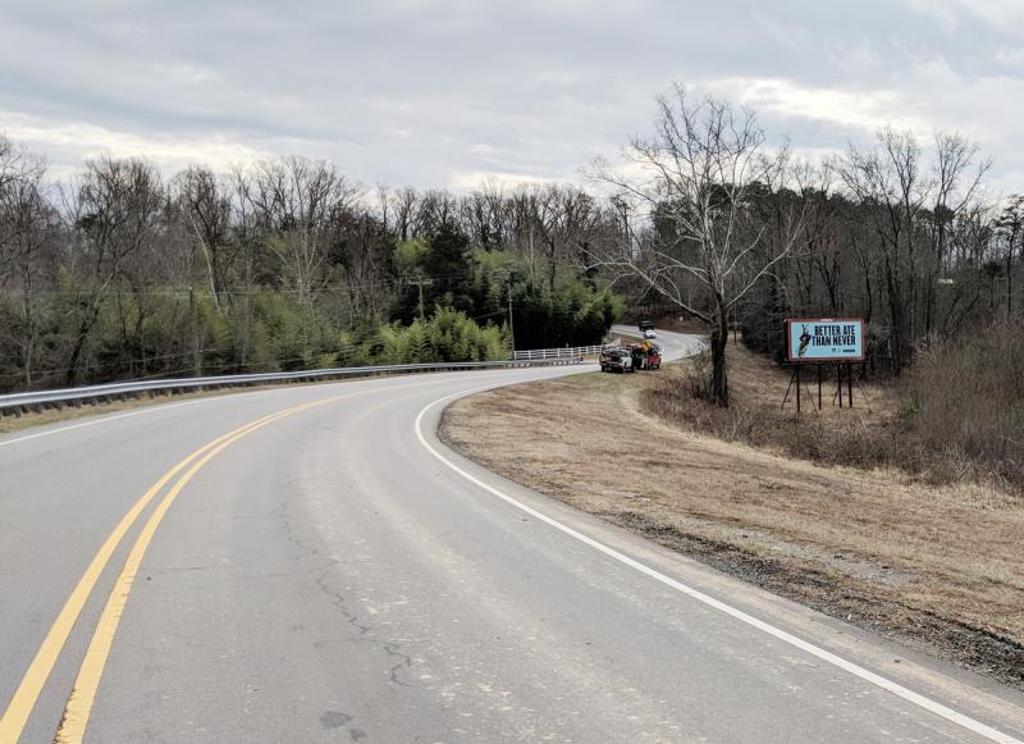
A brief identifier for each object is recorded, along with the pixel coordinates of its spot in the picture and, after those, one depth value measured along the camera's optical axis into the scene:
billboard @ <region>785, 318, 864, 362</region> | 40.59
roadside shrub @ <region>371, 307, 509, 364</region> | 66.75
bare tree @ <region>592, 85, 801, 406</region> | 34.41
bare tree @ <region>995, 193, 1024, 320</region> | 83.31
